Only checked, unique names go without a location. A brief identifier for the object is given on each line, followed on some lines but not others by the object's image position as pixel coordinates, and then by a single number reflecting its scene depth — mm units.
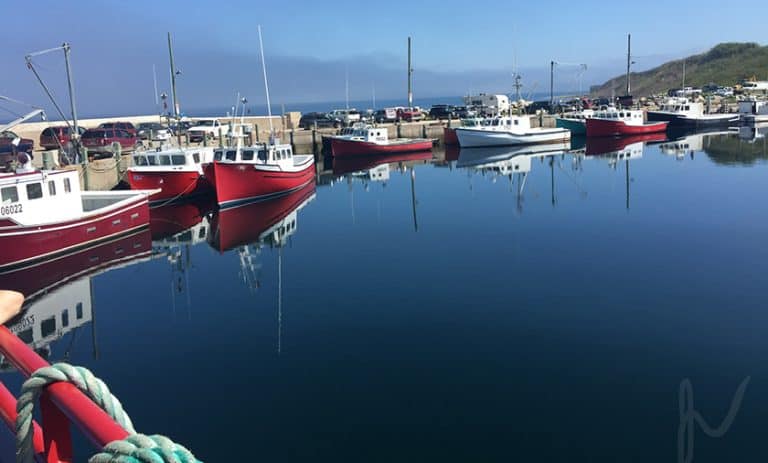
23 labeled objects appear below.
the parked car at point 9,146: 32081
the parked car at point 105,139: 38250
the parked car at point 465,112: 67100
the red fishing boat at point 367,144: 48094
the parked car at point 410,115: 66062
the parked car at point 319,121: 60112
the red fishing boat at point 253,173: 28188
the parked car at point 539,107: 76650
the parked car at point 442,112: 68344
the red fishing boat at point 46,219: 18453
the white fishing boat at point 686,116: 67562
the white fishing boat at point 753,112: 72625
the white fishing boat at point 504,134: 52344
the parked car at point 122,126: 43500
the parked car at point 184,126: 49075
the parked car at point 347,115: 63344
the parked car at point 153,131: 40328
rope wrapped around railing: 2387
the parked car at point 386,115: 65594
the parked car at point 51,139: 37844
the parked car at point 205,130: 46781
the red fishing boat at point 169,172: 28312
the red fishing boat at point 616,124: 59812
